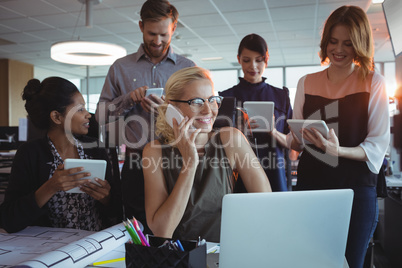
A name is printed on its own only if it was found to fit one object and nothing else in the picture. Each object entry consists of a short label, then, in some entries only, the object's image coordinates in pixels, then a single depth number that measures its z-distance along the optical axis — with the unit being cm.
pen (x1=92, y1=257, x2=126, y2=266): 98
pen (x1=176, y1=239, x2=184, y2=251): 78
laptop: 76
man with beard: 183
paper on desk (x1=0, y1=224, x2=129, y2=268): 90
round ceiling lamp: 472
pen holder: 74
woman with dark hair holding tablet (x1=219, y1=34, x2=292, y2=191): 228
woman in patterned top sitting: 144
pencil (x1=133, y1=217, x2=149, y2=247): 80
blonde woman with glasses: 134
